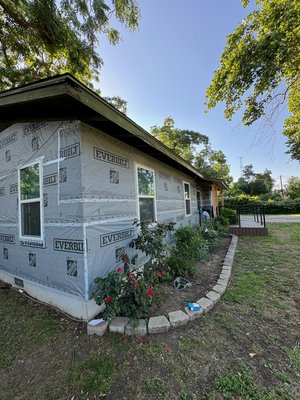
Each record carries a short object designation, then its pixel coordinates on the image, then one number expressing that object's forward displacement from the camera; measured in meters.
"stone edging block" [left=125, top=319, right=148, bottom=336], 2.26
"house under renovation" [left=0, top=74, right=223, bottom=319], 2.54
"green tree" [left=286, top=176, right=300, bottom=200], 27.61
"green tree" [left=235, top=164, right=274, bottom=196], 39.06
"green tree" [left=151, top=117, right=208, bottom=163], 20.55
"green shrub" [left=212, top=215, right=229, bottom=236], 8.50
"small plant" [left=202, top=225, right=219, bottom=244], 6.91
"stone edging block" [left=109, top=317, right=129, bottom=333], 2.31
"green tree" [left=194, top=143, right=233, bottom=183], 23.20
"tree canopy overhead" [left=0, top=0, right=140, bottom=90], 4.73
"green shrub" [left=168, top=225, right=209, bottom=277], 3.89
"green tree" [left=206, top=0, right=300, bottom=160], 4.70
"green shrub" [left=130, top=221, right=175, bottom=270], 3.28
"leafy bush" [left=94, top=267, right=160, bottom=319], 2.36
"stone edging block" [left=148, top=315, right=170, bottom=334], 2.28
